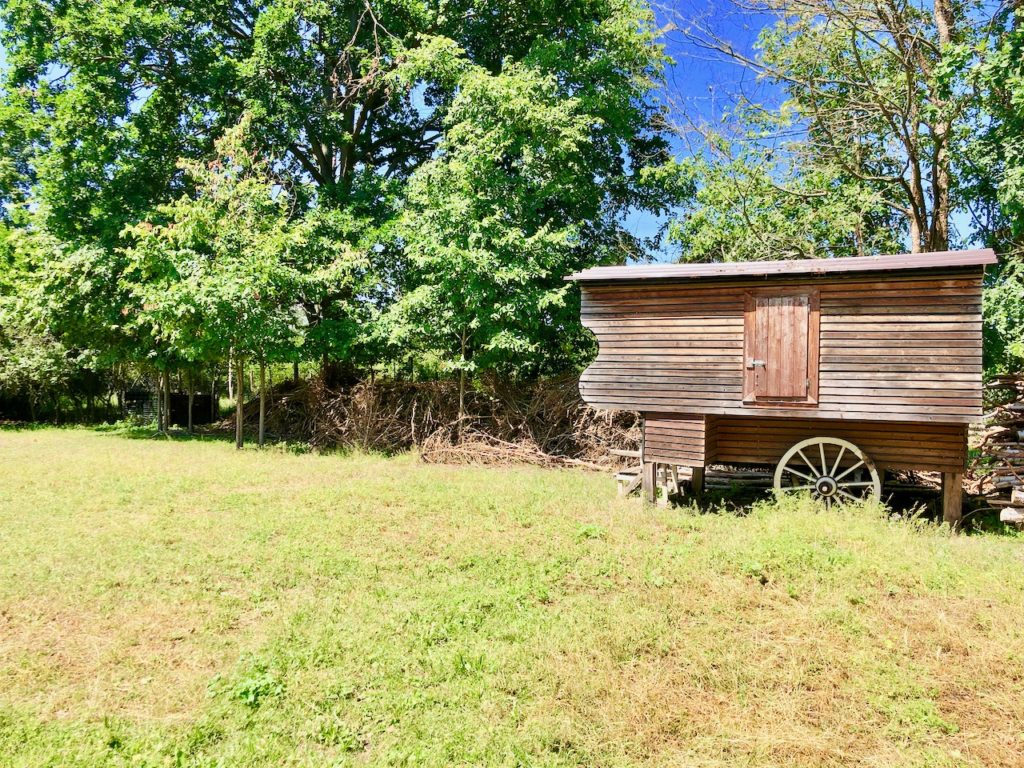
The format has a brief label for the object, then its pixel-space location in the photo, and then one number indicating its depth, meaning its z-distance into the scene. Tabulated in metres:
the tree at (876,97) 11.80
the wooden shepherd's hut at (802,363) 7.61
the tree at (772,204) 14.22
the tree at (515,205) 13.45
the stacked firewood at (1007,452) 8.30
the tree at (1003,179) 9.87
